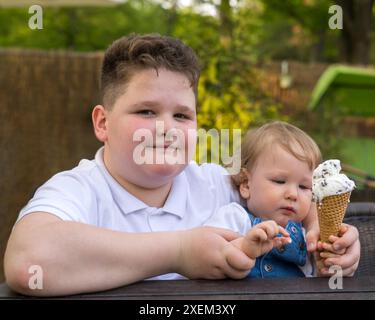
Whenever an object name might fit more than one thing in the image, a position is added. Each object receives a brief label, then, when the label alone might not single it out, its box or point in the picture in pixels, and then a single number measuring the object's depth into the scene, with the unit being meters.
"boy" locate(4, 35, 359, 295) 1.36
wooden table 1.33
